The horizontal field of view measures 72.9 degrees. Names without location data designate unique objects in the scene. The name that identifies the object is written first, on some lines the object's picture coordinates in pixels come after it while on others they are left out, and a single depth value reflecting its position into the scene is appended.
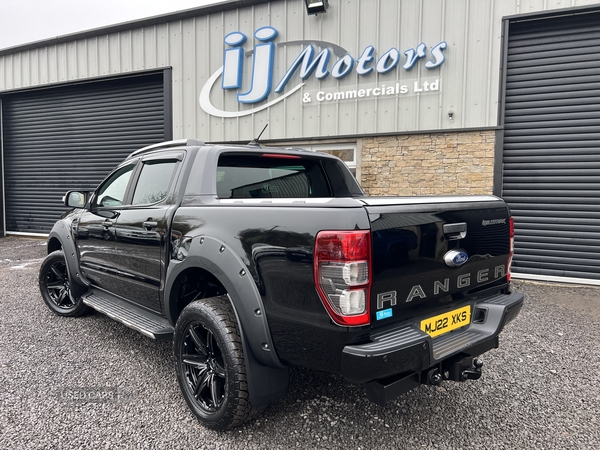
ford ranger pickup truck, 1.93
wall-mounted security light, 7.55
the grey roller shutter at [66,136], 10.08
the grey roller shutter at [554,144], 6.45
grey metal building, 6.56
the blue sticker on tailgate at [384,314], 1.98
